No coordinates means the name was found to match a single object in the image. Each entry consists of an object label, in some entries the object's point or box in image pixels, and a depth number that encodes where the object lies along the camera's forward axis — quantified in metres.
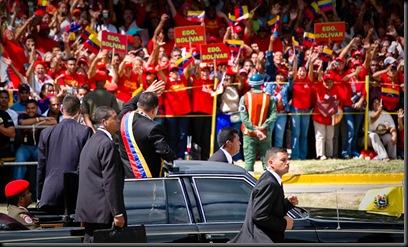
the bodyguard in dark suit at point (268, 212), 15.50
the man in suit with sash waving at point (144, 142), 18.43
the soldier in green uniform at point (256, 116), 30.61
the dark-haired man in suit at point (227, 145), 21.52
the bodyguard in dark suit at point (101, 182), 16.18
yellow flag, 22.43
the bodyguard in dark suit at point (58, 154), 19.30
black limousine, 16.96
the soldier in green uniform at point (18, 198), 18.16
